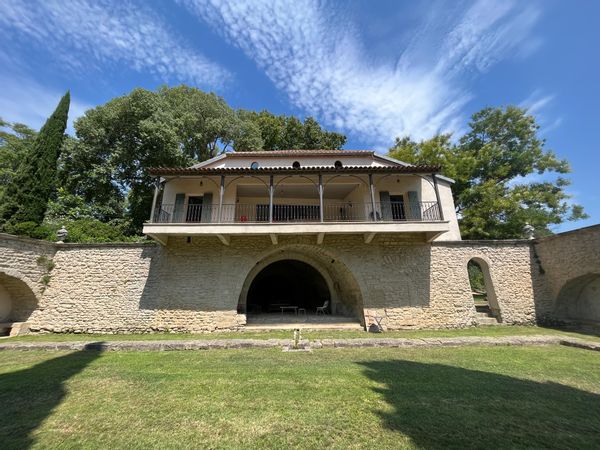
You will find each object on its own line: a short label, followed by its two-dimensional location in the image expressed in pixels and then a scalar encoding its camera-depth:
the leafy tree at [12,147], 16.04
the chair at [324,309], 11.88
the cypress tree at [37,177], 11.45
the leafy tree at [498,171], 15.43
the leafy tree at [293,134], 23.06
